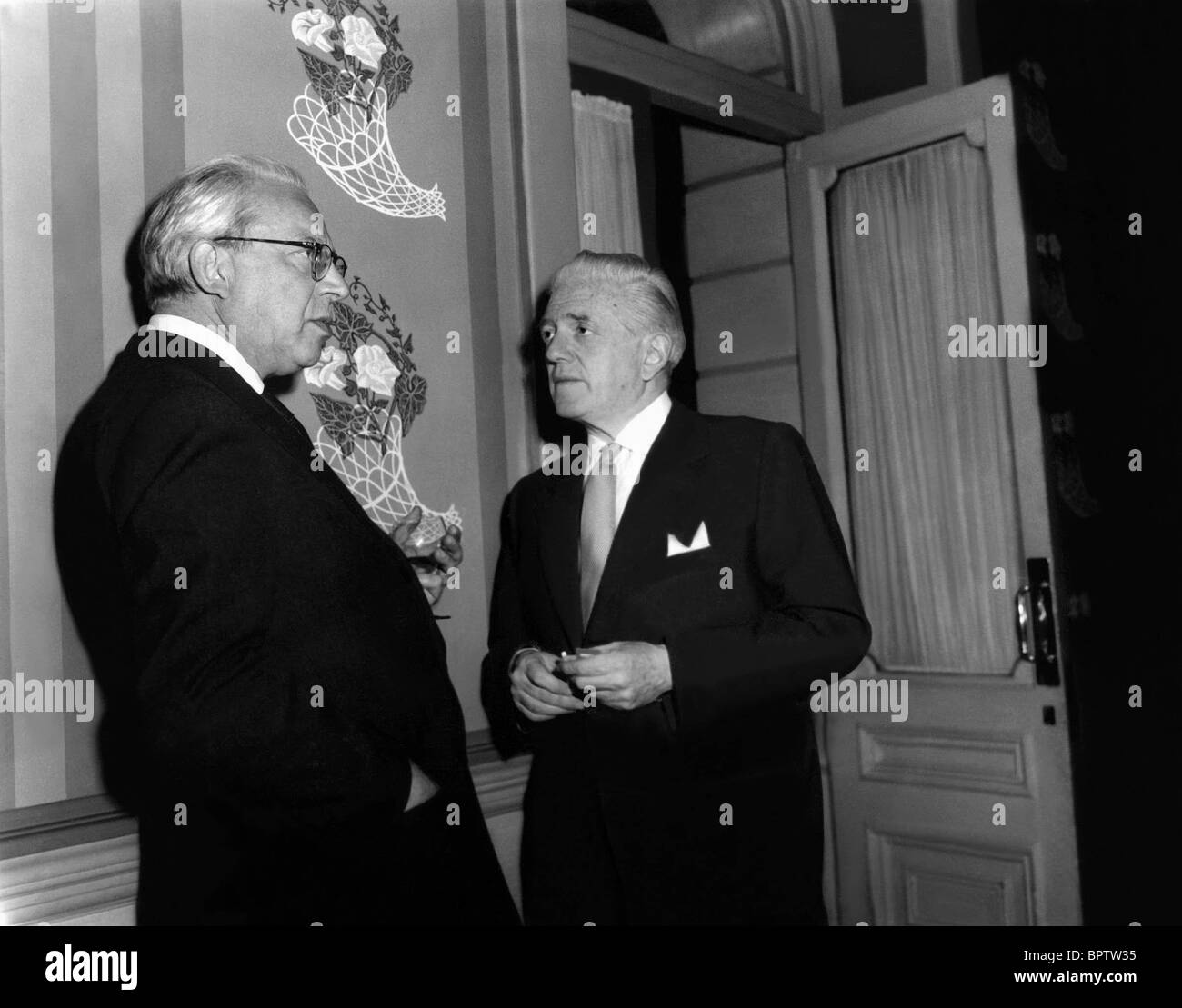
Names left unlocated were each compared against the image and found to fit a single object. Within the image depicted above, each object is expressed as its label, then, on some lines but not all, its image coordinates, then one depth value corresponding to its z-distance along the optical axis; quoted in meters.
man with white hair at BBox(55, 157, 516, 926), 1.23
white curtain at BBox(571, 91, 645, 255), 2.57
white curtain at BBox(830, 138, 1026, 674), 2.82
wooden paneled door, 2.67
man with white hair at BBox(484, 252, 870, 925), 1.68
